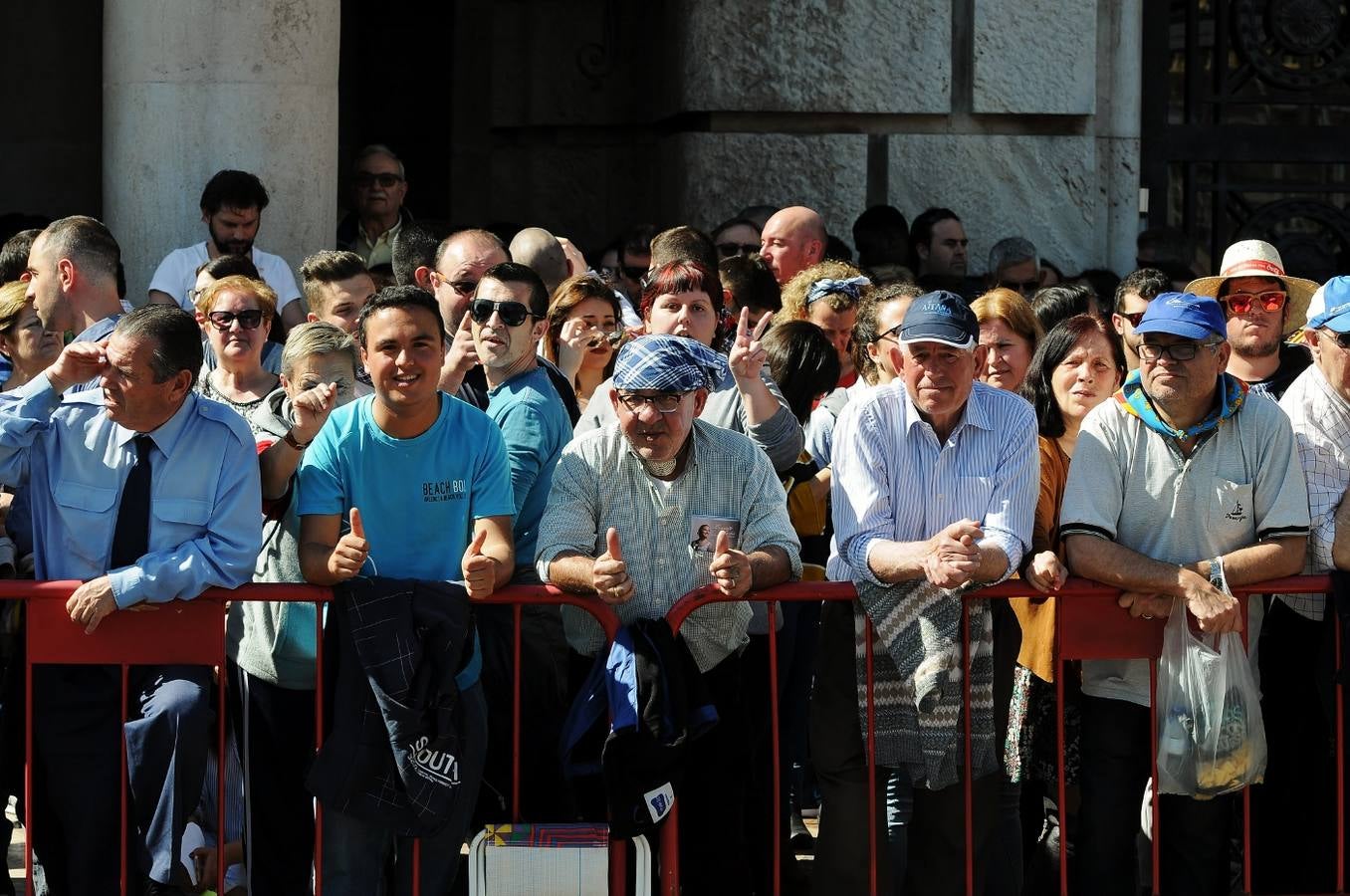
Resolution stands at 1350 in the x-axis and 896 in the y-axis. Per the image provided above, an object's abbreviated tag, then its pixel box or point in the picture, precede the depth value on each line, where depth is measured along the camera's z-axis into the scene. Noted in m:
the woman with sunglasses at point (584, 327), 13.04
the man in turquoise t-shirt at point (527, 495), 10.84
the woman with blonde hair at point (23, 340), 12.31
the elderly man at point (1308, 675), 10.82
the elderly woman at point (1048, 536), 10.71
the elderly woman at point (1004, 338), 12.39
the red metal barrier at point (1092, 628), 10.34
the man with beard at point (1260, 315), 12.50
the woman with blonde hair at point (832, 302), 13.62
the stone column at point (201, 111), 16.20
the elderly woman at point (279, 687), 10.52
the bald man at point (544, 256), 14.75
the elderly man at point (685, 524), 10.26
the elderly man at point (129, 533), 10.04
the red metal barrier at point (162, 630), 10.02
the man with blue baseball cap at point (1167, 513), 10.39
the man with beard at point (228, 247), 15.32
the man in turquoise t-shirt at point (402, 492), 10.15
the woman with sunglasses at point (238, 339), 11.82
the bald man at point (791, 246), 15.79
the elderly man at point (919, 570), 10.23
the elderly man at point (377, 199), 16.95
